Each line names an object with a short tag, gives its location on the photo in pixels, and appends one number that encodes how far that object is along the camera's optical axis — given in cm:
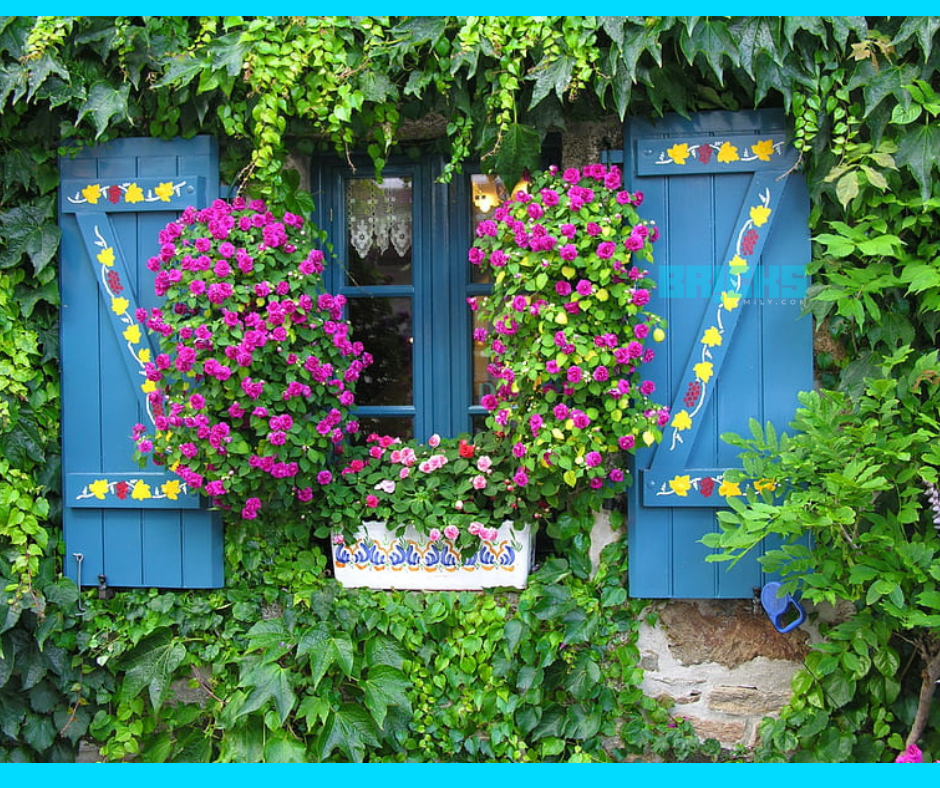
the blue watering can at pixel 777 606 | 276
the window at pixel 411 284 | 325
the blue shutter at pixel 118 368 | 302
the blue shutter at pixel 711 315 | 287
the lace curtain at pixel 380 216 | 330
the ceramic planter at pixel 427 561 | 296
